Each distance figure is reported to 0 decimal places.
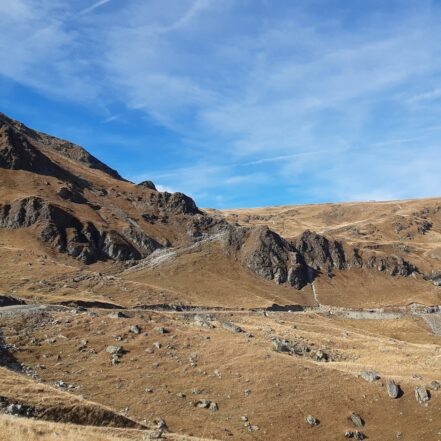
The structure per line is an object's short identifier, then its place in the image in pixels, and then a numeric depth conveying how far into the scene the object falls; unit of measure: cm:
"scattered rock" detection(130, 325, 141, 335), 5658
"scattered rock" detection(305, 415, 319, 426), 4366
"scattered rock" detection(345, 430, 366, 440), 4294
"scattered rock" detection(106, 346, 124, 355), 5131
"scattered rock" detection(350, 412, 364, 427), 4450
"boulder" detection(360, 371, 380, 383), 5066
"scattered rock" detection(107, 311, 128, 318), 6089
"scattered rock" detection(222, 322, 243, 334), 6709
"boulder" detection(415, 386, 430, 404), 4799
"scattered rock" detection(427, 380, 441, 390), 4953
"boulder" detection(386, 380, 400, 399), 4850
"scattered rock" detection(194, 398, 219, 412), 4416
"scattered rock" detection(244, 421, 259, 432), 4162
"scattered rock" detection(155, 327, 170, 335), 5773
